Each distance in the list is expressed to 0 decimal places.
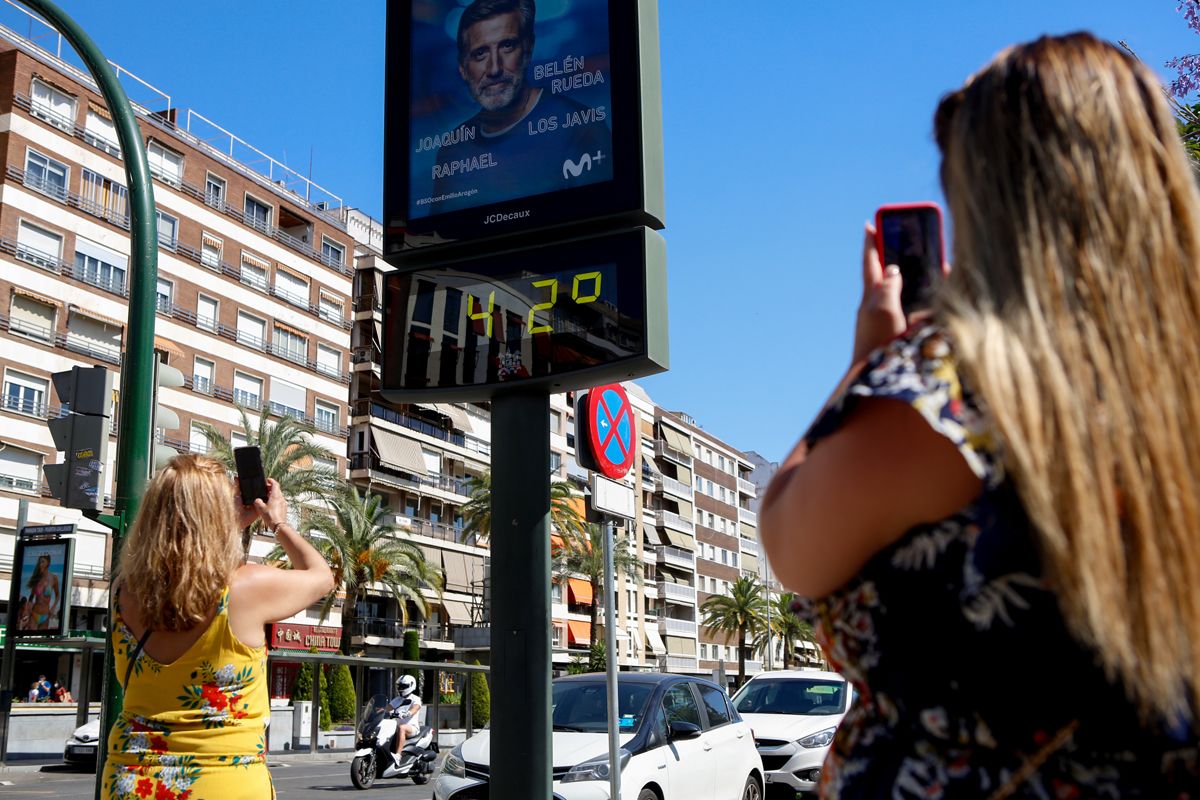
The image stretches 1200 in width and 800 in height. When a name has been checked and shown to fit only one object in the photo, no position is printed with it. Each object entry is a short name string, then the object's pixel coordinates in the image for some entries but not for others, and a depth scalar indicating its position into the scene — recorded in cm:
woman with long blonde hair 129
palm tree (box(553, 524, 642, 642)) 5701
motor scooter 1950
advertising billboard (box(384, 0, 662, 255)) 545
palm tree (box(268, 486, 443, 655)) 4594
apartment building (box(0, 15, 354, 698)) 4219
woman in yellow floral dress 316
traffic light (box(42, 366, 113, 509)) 859
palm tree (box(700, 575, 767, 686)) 8688
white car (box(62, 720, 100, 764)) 2481
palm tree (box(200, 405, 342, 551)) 4134
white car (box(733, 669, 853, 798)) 1315
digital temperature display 524
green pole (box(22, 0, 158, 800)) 792
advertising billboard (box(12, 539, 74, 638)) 1838
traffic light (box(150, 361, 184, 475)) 963
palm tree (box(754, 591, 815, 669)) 8962
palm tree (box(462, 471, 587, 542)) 5462
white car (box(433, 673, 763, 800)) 942
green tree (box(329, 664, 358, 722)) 4788
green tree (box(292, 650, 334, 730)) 4438
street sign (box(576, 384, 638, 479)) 768
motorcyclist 2011
